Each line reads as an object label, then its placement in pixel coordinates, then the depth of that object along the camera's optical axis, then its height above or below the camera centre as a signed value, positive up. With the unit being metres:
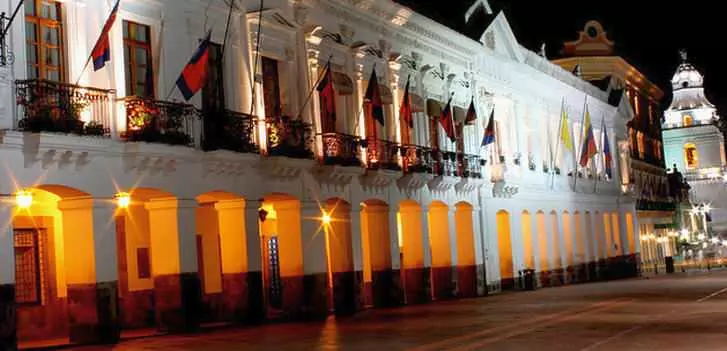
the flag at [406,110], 31.73 +4.67
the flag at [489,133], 37.94 +4.54
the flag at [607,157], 52.47 +4.99
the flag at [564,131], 45.94 +5.39
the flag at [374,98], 29.59 +4.78
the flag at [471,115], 36.57 +5.08
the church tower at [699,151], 99.12 +9.01
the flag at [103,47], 19.81 +4.50
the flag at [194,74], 22.02 +4.29
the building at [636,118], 63.25 +8.89
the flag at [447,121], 34.62 +4.65
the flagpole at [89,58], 20.00 +4.34
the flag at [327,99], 27.72 +4.66
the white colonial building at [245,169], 20.73 +2.66
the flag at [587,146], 47.62 +4.91
